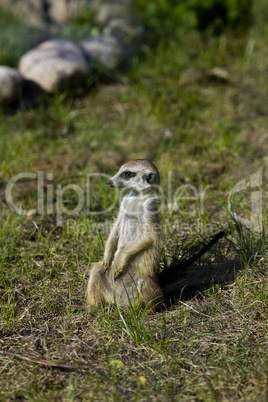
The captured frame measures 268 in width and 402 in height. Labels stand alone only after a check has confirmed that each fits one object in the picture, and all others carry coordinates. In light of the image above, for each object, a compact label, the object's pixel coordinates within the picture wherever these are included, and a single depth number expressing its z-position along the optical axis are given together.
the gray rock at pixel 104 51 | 12.78
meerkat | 5.54
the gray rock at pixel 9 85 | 11.18
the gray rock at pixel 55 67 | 11.73
